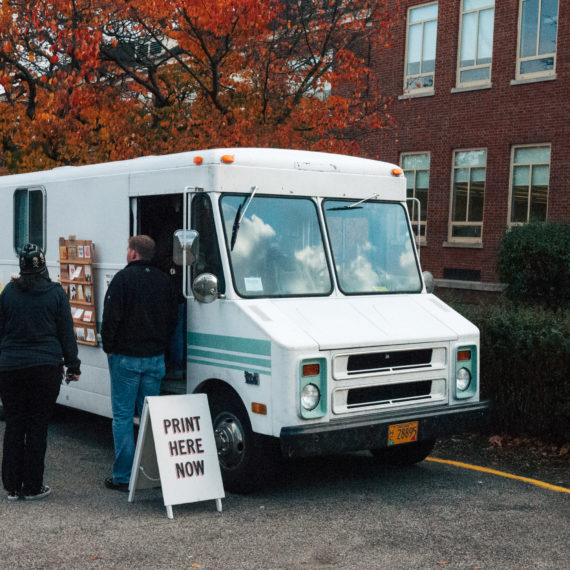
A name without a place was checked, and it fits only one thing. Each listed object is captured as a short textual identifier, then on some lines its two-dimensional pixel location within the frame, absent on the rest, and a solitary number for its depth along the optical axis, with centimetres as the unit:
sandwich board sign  634
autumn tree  1395
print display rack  838
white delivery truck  648
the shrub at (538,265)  1576
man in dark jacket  688
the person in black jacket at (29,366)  651
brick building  2075
